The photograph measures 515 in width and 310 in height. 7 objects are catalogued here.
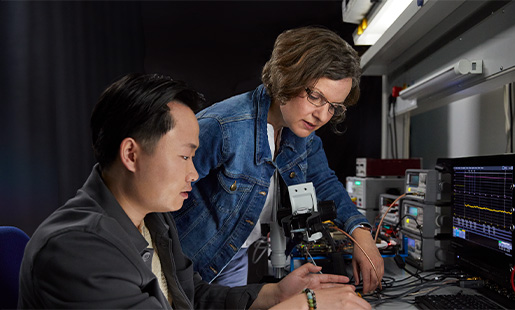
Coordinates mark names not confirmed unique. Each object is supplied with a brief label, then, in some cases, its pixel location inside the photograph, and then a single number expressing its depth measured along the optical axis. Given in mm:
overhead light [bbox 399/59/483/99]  1611
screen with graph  1217
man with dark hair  645
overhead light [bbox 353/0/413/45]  1728
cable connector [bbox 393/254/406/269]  1551
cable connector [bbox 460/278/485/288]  1361
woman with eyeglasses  1223
